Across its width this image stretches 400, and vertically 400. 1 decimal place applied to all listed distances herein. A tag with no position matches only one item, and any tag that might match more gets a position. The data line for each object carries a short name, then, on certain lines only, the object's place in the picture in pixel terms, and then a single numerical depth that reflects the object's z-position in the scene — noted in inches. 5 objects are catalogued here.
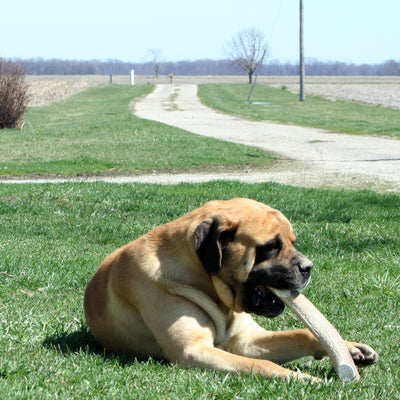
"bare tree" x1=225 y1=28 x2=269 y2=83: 3851.6
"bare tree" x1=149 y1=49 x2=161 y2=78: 5531.5
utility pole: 1809.3
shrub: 1035.9
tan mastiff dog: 156.3
